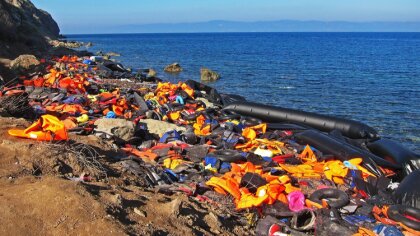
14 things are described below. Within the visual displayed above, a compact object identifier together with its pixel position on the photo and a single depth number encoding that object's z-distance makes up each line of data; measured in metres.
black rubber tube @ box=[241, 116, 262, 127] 12.47
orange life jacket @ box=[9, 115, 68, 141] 6.58
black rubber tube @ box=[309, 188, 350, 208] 6.55
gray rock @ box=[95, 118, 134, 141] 9.28
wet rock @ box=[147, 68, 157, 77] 29.87
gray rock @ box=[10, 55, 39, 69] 18.11
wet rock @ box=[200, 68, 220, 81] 27.72
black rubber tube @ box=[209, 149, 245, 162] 8.37
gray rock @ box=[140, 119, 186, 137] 10.81
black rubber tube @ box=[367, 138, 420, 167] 8.86
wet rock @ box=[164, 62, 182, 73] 32.91
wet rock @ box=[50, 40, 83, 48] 51.90
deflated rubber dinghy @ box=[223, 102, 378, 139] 11.77
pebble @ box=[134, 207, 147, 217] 4.66
